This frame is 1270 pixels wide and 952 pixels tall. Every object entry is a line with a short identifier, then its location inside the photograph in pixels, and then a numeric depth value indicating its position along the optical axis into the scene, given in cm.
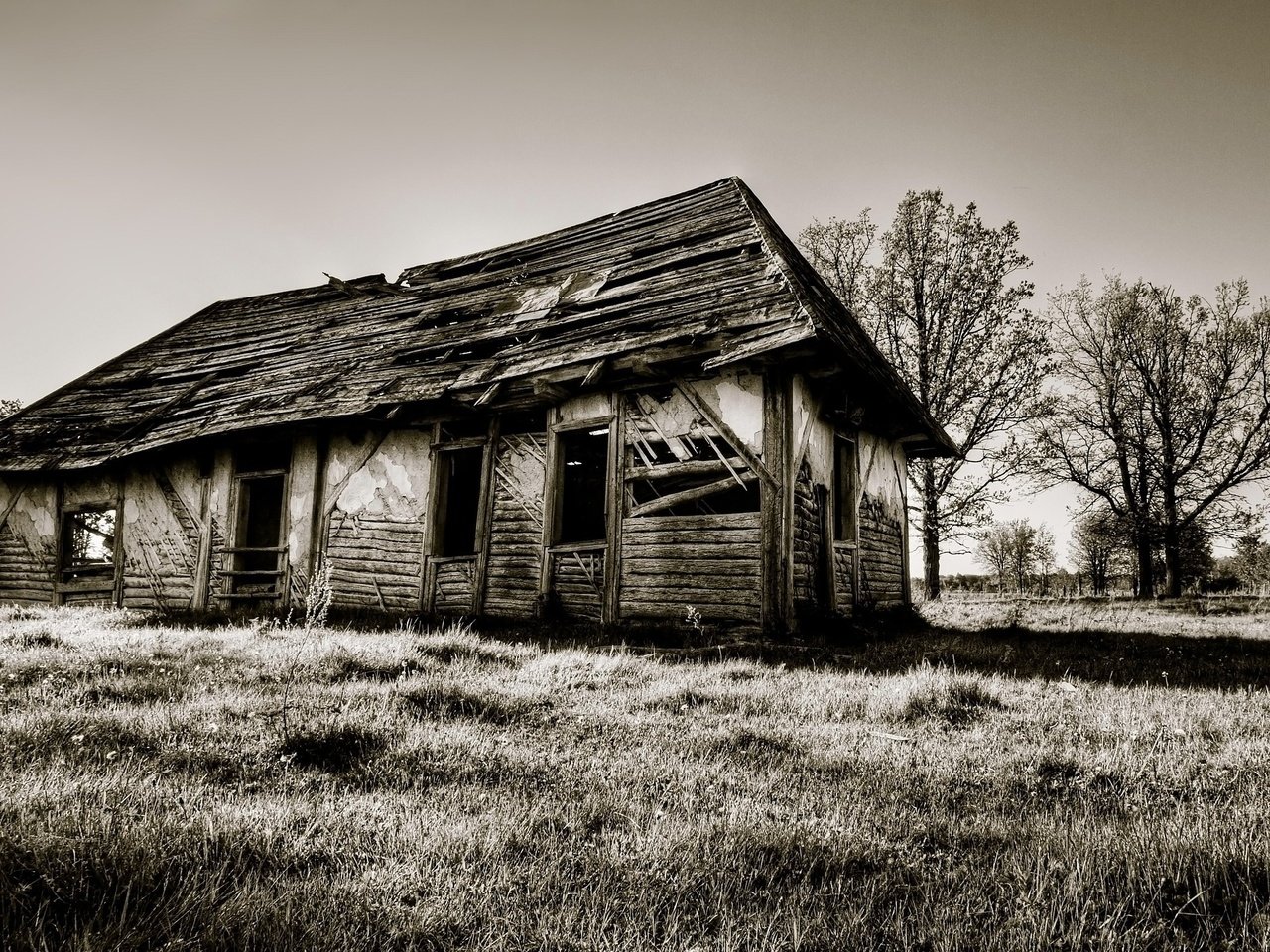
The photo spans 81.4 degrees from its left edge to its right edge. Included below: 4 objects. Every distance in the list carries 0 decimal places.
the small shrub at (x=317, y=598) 450
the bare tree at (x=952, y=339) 1781
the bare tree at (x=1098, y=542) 2172
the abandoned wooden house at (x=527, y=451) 877
